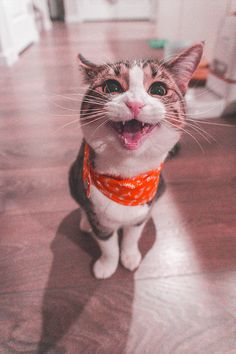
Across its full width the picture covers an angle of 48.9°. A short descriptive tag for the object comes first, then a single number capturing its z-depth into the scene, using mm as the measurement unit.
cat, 476
